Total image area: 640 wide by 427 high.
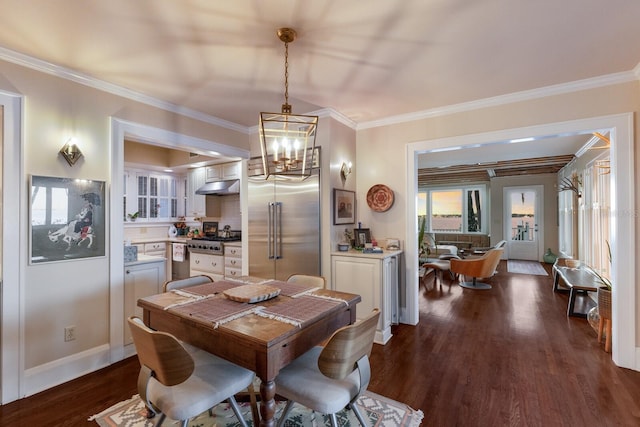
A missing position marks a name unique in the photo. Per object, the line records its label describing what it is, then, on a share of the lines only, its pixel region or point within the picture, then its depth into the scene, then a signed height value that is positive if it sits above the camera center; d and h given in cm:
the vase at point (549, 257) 805 -115
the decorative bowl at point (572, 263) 505 -83
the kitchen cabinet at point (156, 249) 523 -60
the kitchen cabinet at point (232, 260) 470 -72
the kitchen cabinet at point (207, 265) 493 -84
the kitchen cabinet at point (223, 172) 514 +78
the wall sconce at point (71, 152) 251 +54
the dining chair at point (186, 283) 237 -56
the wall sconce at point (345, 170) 380 +57
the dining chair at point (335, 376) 144 -89
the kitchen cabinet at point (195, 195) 569 +39
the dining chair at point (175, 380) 138 -89
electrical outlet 254 -101
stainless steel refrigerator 365 -15
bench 376 -89
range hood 504 +48
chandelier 198 +53
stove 489 -48
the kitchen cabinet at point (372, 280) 330 -76
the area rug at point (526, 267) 705 -136
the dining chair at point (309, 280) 250 -57
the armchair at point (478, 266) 539 -94
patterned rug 198 -139
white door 876 -19
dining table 146 -58
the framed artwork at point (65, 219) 238 -3
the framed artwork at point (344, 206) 366 +11
